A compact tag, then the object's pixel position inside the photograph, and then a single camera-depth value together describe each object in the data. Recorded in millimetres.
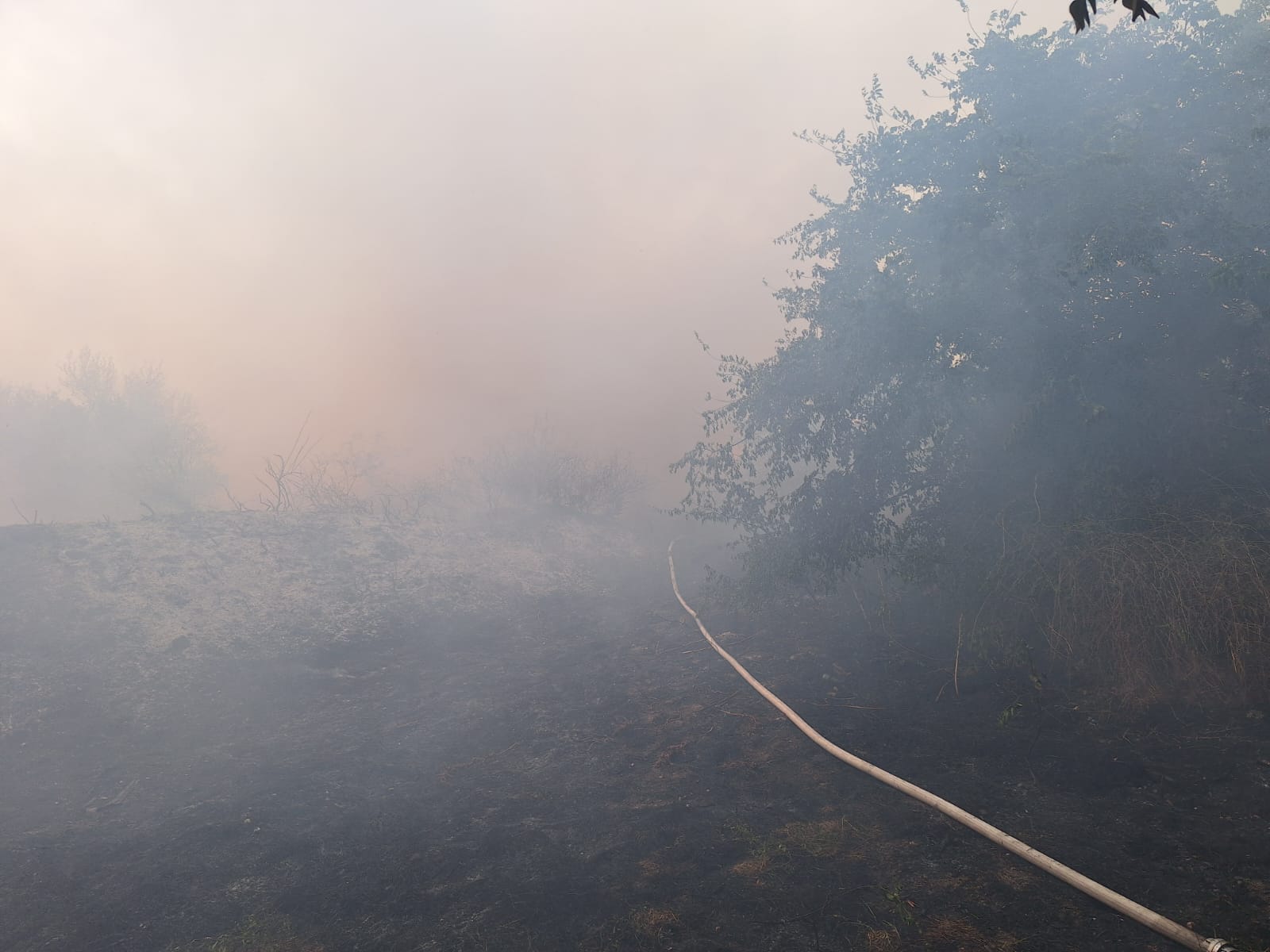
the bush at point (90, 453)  22938
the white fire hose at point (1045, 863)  3420
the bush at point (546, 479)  21188
